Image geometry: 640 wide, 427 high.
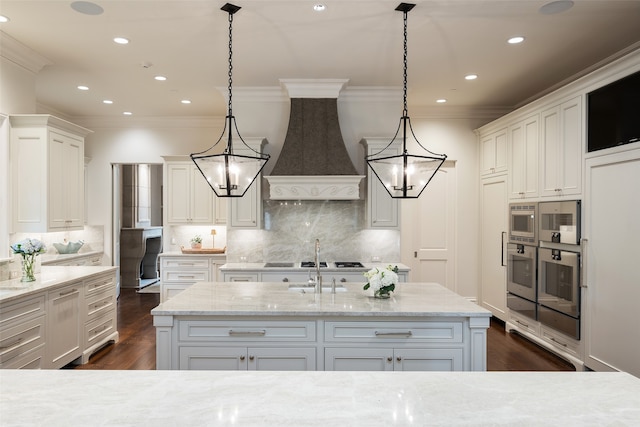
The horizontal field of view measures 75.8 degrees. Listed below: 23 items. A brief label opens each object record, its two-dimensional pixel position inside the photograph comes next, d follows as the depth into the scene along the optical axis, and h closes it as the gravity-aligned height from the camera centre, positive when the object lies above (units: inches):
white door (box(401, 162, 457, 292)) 238.1 -10.3
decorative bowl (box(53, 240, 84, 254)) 226.2 -19.7
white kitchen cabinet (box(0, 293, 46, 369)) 114.5 -35.9
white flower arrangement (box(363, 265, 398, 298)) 110.1 -18.2
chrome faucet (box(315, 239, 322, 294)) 121.1 -20.5
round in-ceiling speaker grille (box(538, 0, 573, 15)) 117.9 +60.7
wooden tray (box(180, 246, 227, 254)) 242.1 -22.7
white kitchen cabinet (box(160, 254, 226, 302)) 233.1 -32.7
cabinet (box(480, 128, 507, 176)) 204.5 +32.0
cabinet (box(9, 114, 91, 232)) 154.3 +15.6
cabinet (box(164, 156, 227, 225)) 244.8 +8.6
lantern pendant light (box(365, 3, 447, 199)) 106.7 +10.9
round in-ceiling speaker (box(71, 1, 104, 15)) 118.4 +60.2
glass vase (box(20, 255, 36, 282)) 139.0 -19.5
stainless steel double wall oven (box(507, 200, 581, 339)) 148.3 -20.6
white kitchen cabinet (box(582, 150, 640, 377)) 124.6 -15.9
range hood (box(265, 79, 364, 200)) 185.2 +27.4
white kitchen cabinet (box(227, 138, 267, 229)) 193.6 +0.7
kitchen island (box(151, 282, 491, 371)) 99.9 -31.3
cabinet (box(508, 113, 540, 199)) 175.8 +25.2
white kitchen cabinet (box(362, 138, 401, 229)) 193.9 +2.9
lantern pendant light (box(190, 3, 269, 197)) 105.9 +10.9
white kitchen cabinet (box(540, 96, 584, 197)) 148.3 +24.9
